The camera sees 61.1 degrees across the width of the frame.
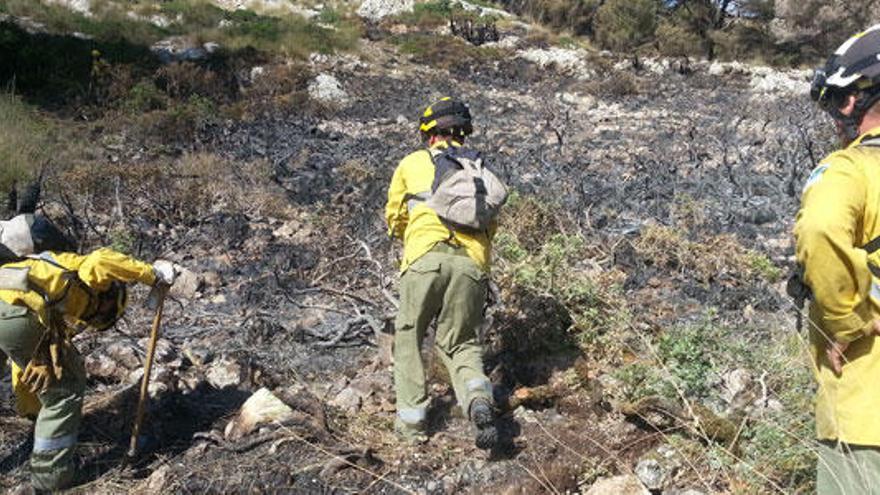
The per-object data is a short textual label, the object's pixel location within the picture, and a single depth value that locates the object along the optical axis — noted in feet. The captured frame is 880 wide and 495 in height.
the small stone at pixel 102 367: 12.64
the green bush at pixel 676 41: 57.00
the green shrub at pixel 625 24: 61.16
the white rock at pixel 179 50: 42.16
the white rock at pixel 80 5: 50.03
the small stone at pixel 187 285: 16.56
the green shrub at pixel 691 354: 10.00
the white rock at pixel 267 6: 64.54
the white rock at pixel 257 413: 10.76
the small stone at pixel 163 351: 12.93
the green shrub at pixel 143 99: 33.40
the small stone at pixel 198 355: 13.15
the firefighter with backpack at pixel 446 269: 9.78
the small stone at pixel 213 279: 17.19
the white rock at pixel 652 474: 8.73
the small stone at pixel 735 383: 9.89
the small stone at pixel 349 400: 11.43
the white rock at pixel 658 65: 48.26
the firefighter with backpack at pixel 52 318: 9.53
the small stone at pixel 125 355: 12.89
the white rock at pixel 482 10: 67.62
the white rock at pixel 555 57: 49.37
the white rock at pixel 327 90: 39.58
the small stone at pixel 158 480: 9.80
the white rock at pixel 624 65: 48.90
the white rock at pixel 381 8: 66.39
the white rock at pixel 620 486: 8.51
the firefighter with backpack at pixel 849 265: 5.09
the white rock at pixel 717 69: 46.70
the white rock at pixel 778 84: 40.14
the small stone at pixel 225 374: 12.52
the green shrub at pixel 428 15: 62.03
